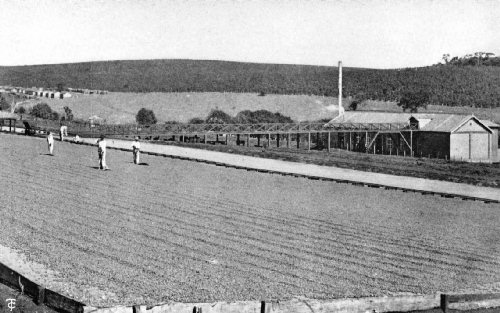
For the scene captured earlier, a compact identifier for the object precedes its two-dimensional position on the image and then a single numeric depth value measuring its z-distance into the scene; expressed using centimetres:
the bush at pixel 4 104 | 8962
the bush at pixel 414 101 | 9856
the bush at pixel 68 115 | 9344
